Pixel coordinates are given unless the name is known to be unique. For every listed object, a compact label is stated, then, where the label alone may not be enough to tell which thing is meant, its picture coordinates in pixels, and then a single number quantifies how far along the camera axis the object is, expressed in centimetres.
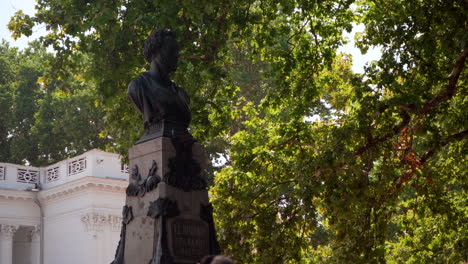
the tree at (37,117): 3809
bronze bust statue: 954
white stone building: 3284
